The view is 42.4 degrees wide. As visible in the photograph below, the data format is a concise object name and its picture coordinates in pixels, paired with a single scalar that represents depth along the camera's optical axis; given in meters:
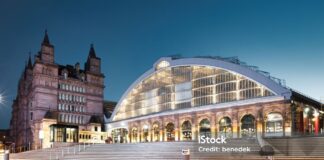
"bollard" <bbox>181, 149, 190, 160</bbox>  28.36
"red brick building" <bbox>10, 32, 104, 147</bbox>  97.56
